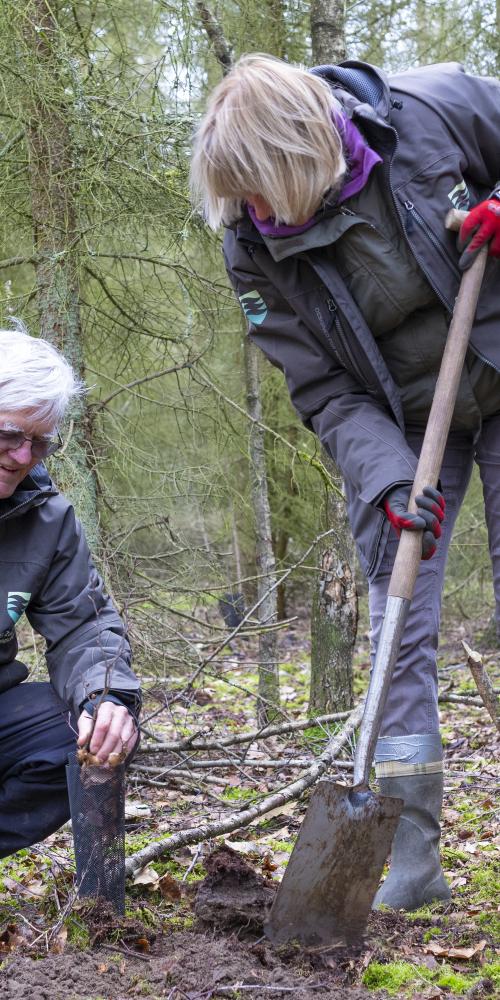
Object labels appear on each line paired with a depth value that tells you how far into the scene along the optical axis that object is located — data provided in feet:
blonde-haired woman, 7.62
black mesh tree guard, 7.80
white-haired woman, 8.66
